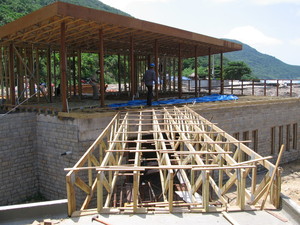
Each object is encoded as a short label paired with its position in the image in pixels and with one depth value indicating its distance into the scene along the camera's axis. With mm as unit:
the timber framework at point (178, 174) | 4504
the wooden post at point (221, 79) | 20781
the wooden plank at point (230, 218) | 4040
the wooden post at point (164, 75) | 24447
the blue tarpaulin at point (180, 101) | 12826
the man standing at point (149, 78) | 12609
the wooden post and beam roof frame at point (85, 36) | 9836
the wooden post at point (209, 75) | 19167
